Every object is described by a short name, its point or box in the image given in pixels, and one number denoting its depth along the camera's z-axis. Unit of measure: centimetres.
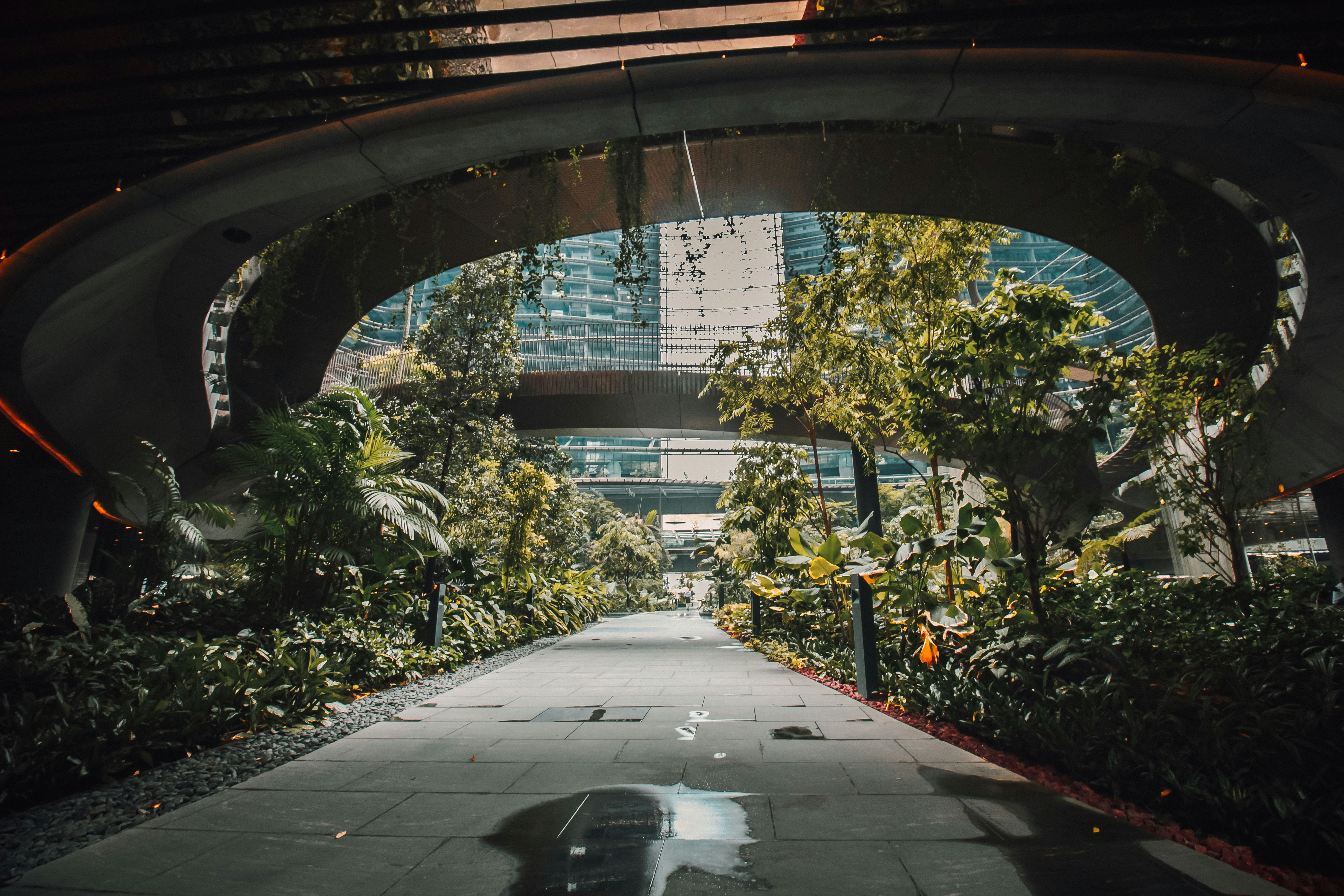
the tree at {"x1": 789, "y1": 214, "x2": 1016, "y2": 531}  584
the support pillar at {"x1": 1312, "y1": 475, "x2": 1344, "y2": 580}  1020
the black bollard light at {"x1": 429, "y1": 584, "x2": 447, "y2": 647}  736
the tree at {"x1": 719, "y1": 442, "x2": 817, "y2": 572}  857
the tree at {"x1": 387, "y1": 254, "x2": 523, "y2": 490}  936
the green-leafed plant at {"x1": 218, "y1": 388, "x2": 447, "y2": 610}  638
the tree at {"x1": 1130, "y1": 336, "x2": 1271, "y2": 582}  545
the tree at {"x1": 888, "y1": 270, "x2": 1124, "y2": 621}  438
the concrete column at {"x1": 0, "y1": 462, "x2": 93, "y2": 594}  831
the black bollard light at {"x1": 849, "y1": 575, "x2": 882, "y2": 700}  546
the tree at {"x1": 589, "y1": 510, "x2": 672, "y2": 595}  2292
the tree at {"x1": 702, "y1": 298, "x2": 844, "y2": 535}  693
